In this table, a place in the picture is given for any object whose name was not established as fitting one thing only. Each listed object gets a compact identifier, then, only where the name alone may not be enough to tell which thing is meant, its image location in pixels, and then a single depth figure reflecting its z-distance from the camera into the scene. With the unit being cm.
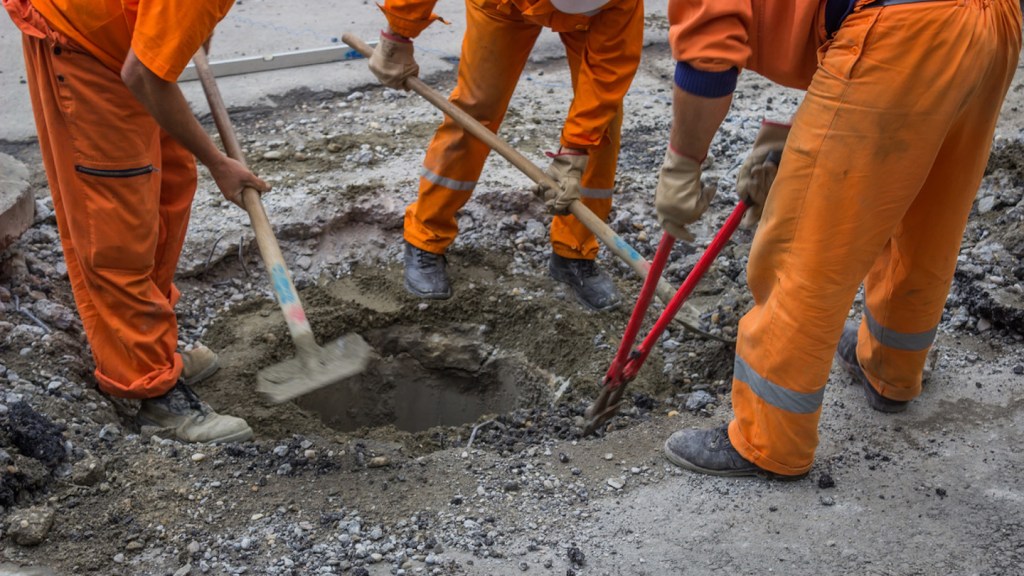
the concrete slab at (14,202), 382
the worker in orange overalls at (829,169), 234
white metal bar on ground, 616
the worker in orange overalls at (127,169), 269
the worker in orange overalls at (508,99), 366
